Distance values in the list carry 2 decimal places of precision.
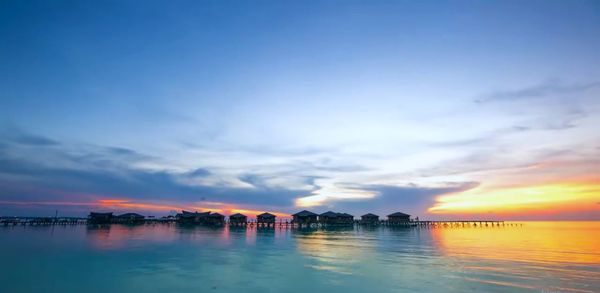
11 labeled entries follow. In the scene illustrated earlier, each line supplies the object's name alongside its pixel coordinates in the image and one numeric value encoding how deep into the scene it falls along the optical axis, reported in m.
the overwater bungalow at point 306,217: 84.06
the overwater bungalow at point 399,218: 89.44
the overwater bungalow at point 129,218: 88.12
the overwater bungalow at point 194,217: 90.44
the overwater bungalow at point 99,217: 81.88
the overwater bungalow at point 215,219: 90.38
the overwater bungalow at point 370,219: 91.94
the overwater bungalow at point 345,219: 87.56
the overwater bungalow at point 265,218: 87.69
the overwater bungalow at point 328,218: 84.88
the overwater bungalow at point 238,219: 90.56
